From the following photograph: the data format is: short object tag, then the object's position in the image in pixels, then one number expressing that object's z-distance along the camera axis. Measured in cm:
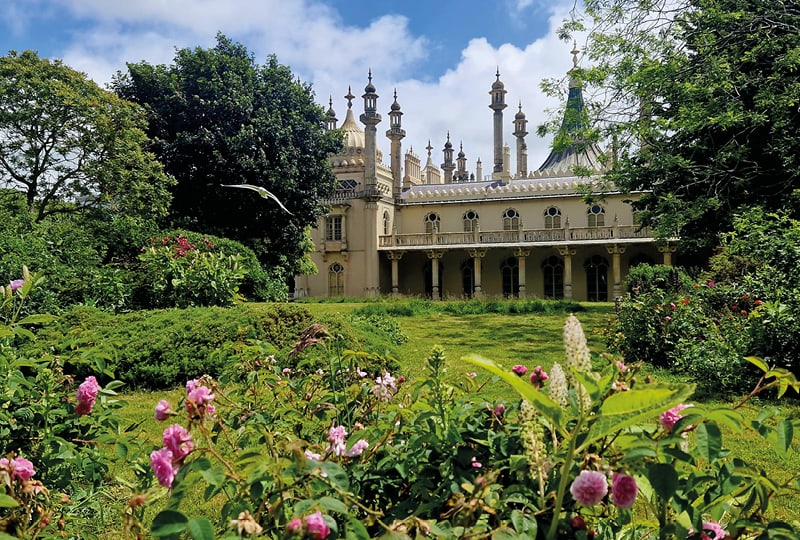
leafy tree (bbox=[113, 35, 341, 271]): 1920
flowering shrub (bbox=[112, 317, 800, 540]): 109
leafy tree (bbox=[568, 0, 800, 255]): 1074
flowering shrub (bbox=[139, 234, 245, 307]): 961
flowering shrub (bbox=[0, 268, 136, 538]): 224
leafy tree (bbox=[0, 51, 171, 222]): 1595
